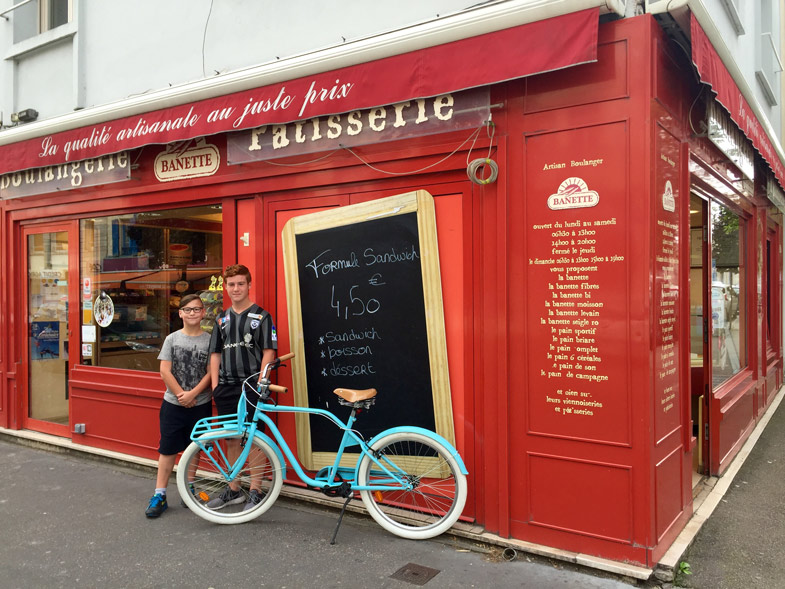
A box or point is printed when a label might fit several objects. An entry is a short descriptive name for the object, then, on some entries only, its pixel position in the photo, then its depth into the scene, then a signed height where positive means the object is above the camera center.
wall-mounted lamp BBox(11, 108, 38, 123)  7.27 +2.17
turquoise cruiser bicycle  4.11 -1.30
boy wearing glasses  4.81 -0.71
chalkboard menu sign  4.44 -0.19
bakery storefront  3.62 +0.32
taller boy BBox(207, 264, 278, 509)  4.66 -0.42
